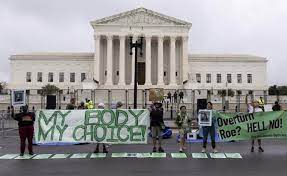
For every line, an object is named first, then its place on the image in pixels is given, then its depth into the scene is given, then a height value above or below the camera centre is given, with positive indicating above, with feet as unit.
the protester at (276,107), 39.94 -2.40
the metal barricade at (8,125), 45.11 -7.46
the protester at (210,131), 28.12 -4.47
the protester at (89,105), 39.07 -1.84
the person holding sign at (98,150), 28.08 -6.46
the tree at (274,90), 177.57 +1.98
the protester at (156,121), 28.81 -3.27
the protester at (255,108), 28.86 -1.89
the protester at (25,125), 27.37 -3.46
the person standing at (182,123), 28.84 -3.60
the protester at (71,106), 34.67 -1.74
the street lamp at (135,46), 49.60 +9.65
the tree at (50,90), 117.26 +1.95
